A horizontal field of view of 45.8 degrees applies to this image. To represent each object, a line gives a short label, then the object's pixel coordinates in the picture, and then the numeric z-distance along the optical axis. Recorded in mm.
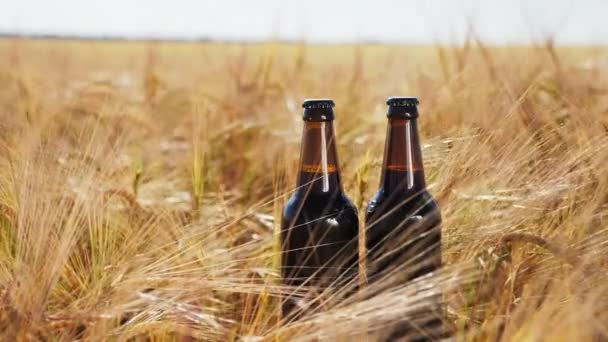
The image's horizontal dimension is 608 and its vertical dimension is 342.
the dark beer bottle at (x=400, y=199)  1110
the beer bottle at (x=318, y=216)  1118
